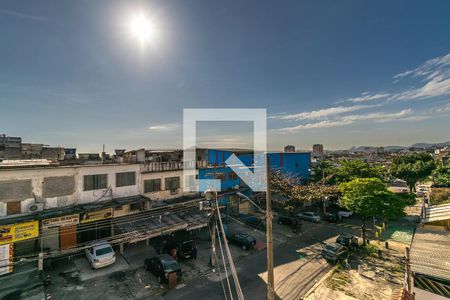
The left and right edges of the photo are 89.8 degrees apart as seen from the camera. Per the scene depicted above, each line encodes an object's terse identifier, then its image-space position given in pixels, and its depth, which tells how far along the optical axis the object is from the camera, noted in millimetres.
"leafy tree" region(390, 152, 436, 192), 41562
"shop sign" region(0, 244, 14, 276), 17234
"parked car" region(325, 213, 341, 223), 32688
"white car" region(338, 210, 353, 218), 34656
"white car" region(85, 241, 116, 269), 19047
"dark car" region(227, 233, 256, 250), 23391
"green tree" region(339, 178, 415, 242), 23172
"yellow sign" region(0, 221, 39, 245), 16750
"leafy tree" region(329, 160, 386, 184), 36812
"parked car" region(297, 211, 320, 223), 32594
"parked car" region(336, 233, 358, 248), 23359
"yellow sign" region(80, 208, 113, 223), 20578
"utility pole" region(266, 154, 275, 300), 9711
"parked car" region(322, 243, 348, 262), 20594
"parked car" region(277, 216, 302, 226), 29400
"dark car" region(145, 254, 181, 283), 17188
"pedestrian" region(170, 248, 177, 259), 20828
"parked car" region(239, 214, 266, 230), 29889
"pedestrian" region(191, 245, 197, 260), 21094
